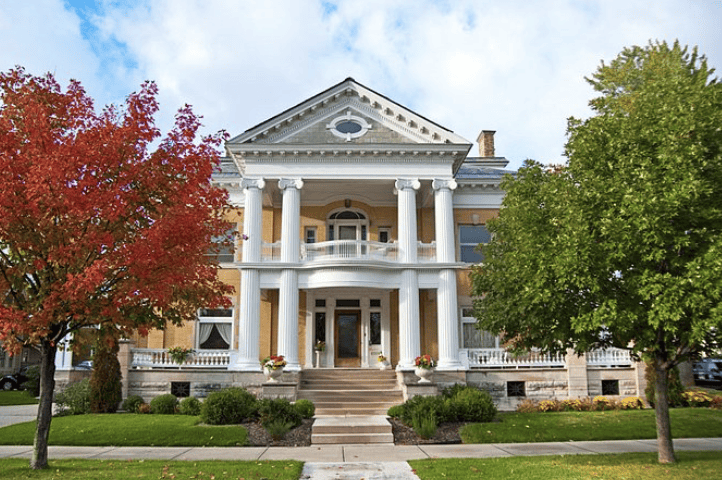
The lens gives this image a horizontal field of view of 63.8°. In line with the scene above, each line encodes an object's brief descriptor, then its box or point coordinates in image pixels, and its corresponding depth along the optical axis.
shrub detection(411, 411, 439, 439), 15.10
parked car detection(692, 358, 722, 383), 29.72
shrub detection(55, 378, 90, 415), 19.47
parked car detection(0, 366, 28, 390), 34.97
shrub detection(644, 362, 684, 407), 19.56
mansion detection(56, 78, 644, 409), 21.67
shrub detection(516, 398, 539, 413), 20.55
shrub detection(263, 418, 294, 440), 14.83
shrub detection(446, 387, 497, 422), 16.67
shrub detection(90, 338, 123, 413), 19.45
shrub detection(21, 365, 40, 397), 29.80
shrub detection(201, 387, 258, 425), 16.52
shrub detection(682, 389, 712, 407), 19.59
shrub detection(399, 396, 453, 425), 16.10
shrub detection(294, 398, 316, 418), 17.14
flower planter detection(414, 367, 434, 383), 19.39
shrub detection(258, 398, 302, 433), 15.80
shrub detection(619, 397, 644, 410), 20.17
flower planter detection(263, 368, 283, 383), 18.97
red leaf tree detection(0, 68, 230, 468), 9.84
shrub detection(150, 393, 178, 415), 19.70
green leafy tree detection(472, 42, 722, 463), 9.91
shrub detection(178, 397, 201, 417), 19.28
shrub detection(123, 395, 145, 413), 20.05
